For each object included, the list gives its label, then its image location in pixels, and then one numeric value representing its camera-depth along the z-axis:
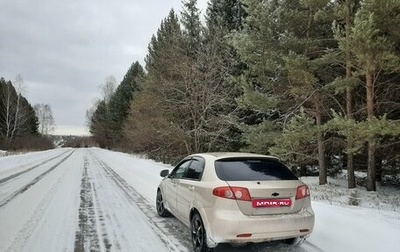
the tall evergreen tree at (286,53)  14.12
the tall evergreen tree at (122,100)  56.38
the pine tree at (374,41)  10.04
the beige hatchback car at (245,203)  4.94
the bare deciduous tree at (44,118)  106.69
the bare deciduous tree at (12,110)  58.62
